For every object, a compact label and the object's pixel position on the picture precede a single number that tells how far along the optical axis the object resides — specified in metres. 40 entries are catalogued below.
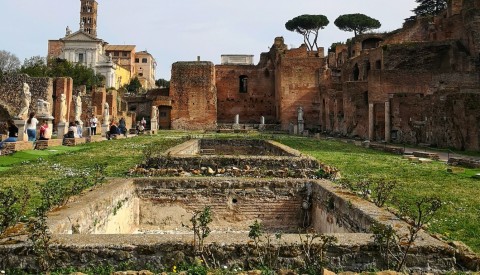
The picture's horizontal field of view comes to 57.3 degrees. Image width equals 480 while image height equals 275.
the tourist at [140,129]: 33.50
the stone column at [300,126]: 35.06
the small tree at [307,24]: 61.47
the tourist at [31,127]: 17.36
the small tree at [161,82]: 98.21
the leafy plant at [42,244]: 3.59
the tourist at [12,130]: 15.35
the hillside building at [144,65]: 100.50
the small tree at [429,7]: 55.98
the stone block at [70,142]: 18.92
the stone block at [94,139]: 21.65
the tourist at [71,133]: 20.02
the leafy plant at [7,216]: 4.25
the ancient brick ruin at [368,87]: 22.44
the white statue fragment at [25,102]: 18.16
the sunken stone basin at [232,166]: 9.08
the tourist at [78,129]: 22.42
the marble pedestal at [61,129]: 21.78
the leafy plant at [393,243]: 3.71
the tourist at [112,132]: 25.31
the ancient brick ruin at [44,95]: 34.53
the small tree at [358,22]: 60.31
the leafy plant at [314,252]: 3.66
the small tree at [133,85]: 74.69
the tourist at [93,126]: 25.19
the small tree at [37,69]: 47.50
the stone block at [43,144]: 16.30
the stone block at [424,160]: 13.93
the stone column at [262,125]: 39.31
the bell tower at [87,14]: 101.31
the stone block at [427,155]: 15.22
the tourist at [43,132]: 17.51
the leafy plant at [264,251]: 3.73
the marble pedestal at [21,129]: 17.12
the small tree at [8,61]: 68.19
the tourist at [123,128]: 28.97
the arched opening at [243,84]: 46.88
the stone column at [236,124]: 39.03
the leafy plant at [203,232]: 3.79
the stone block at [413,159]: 14.17
